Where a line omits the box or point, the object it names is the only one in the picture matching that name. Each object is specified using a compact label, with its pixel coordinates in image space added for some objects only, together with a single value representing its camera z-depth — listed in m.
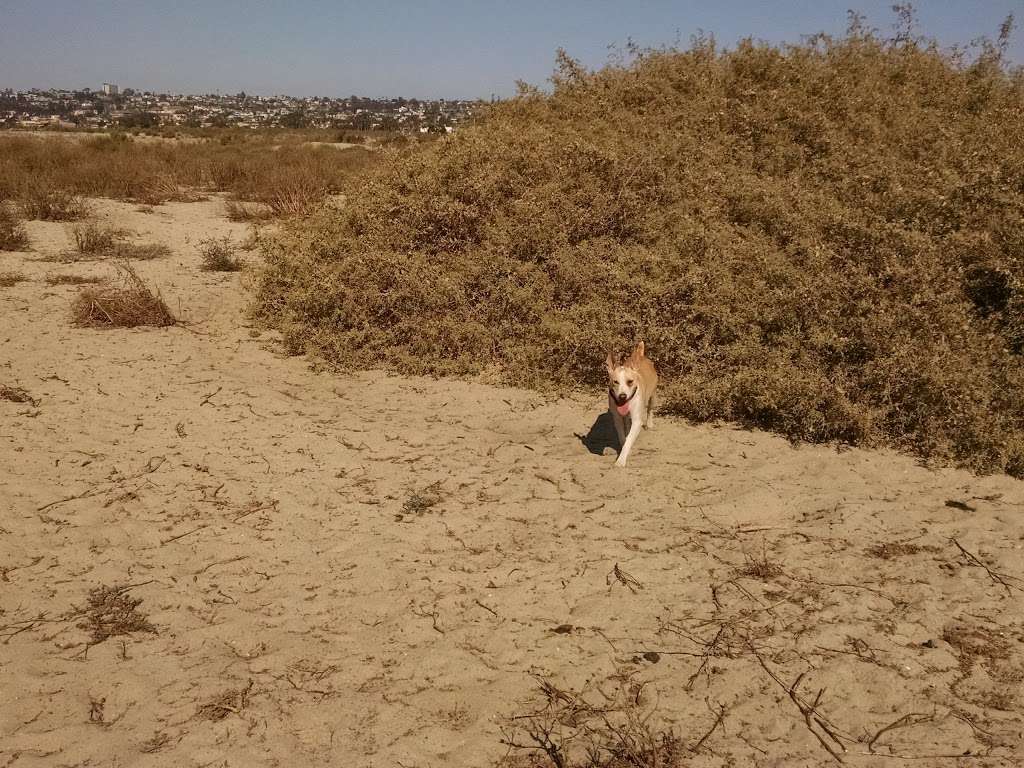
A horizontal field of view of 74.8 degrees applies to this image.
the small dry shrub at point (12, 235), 9.57
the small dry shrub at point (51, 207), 11.53
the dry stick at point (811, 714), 2.59
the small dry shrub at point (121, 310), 7.05
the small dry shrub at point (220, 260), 9.34
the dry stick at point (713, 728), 2.58
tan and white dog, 4.44
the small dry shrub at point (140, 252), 9.70
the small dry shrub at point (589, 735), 2.51
